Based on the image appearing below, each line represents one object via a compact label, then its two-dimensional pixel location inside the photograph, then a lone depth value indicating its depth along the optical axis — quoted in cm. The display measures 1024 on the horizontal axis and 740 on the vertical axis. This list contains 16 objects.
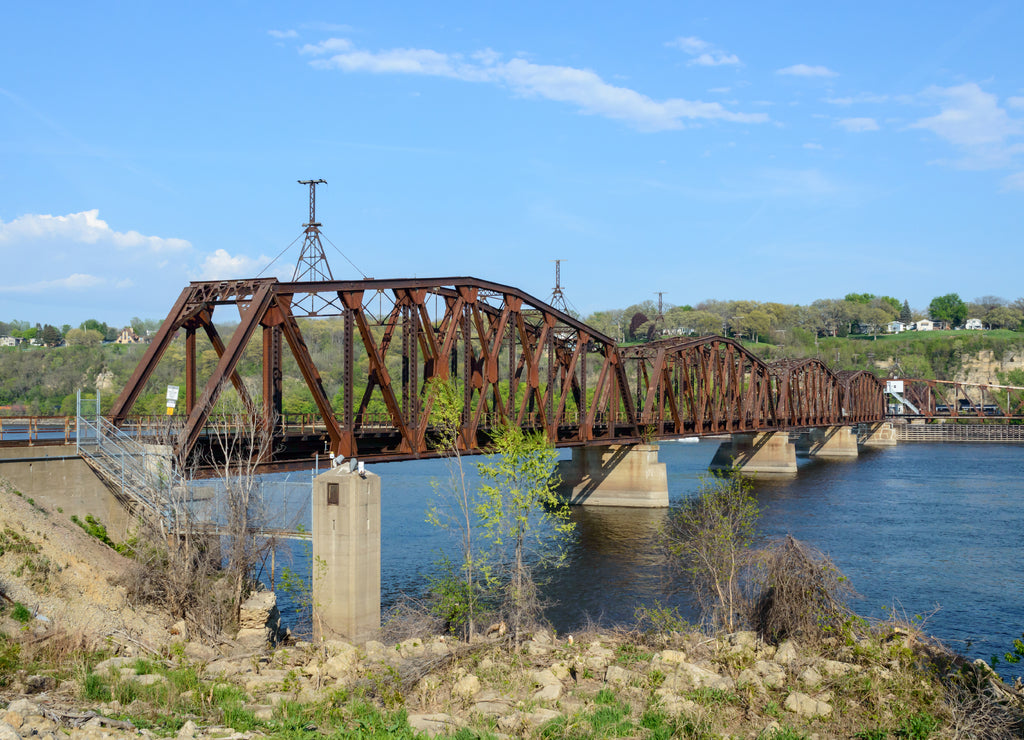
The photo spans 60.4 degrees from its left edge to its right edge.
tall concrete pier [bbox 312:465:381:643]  3008
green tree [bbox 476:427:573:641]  2856
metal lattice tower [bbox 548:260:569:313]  10488
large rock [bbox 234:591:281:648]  2723
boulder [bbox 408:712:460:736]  1836
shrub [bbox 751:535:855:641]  2641
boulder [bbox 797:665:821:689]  2222
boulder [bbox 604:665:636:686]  2262
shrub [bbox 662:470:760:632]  2966
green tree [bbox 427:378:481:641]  2998
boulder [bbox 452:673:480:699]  2169
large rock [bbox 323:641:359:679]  2384
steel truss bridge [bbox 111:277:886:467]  3441
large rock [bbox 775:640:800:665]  2419
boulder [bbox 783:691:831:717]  2033
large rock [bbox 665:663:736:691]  2184
